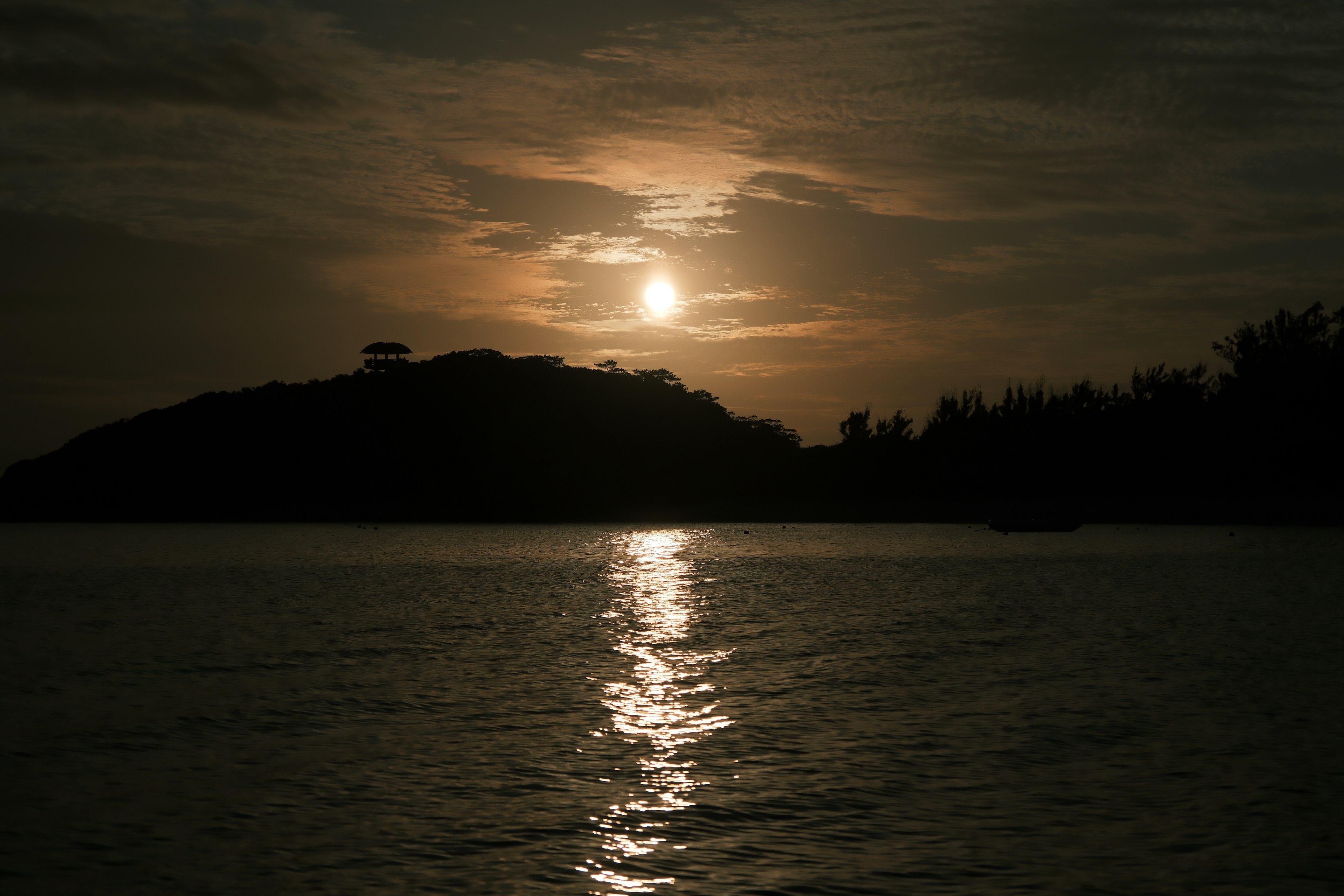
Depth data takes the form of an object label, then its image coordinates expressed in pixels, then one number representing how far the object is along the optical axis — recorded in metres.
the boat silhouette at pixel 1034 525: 164.50
